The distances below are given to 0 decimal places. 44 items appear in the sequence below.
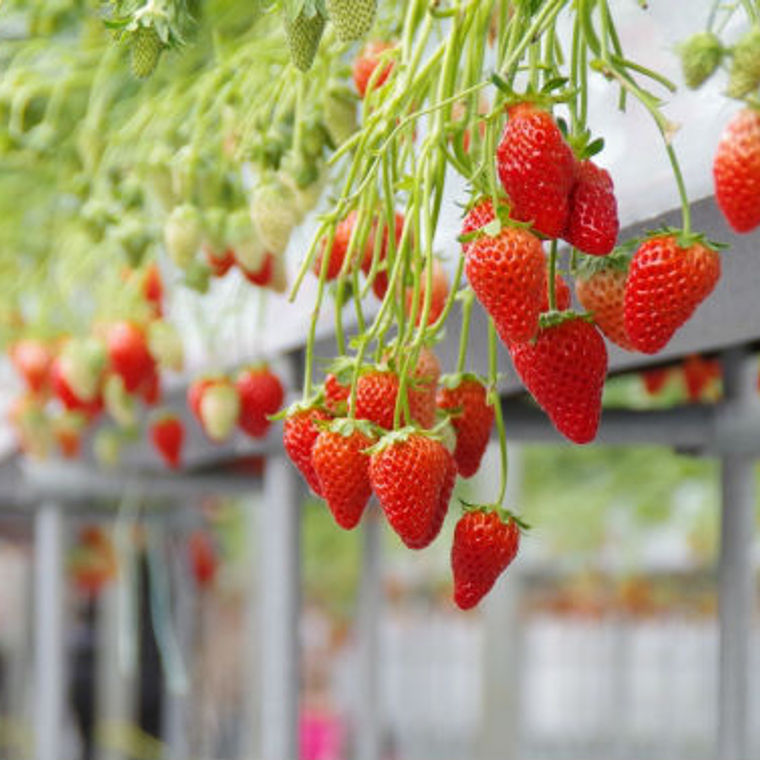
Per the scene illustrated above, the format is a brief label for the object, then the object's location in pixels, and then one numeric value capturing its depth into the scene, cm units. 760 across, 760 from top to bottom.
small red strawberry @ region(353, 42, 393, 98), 138
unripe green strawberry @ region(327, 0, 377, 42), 111
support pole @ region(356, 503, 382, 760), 474
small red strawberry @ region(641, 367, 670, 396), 214
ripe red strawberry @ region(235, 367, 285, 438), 173
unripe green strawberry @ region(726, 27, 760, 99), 109
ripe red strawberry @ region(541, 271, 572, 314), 116
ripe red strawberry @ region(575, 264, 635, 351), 116
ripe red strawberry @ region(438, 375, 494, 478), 122
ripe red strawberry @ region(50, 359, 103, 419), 214
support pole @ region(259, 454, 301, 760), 190
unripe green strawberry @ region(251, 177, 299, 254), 142
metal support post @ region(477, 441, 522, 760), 627
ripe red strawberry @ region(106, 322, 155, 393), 194
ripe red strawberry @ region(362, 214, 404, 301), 132
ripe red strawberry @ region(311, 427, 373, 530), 117
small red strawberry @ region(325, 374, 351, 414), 122
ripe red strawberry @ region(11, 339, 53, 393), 240
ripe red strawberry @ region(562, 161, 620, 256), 110
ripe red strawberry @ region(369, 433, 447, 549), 114
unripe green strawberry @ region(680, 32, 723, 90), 115
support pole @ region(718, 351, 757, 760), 194
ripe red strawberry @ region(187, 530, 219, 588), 798
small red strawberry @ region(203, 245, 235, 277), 155
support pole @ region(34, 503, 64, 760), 501
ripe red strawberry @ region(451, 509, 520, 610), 117
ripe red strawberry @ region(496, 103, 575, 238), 109
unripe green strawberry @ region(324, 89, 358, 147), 142
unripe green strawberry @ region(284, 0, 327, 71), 114
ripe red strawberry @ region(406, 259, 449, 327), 132
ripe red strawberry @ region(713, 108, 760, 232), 106
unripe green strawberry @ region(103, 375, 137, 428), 208
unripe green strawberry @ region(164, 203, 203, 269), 152
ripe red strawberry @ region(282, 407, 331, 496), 121
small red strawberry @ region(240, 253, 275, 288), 155
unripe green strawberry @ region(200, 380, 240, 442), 173
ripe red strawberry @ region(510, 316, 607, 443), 113
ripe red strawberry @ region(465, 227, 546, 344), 109
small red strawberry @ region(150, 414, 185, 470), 225
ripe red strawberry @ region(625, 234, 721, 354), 111
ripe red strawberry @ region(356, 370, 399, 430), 119
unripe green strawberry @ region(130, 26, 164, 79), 116
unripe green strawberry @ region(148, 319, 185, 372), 192
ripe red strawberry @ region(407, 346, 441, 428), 120
